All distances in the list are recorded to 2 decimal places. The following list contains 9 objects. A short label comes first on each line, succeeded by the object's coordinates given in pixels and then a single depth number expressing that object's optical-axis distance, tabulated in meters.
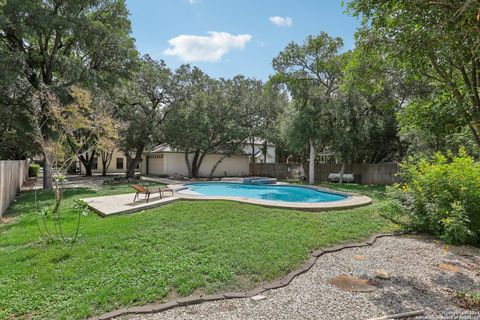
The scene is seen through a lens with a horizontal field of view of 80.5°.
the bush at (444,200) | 6.39
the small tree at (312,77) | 18.08
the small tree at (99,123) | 9.51
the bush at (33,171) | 28.73
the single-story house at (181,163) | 26.25
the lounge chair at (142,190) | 10.40
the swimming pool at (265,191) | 14.45
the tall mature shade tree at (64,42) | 13.54
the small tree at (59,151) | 6.15
